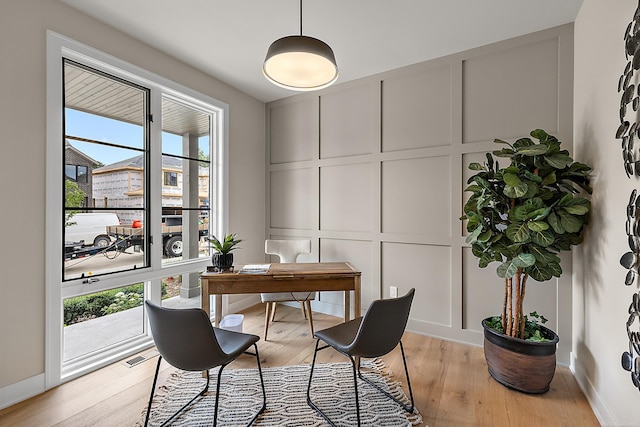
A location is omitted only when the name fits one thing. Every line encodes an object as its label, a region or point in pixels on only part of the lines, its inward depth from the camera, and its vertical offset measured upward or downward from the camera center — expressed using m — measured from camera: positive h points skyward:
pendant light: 1.59 +0.88
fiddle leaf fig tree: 1.84 +0.00
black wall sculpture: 1.29 +0.18
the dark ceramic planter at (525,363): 1.94 -1.02
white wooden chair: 3.41 -0.43
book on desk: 2.26 -0.46
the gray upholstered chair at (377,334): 1.60 -0.69
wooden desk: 2.17 -0.54
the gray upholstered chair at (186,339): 1.43 -0.64
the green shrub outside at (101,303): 2.29 -0.78
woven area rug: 1.74 -1.23
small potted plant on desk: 2.33 -0.37
